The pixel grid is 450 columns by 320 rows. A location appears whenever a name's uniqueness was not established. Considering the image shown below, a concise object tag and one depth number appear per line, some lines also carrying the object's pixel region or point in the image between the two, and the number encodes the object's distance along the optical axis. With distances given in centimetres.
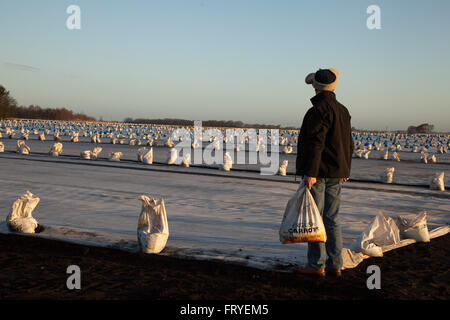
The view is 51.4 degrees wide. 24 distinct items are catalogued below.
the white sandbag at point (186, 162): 1680
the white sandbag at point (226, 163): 1583
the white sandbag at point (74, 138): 3498
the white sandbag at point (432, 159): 2422
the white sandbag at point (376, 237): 520
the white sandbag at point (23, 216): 588
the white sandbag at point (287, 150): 2802
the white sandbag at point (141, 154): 1804
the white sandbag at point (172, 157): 1759
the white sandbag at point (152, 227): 510
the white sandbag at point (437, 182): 1221
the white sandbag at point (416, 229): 607
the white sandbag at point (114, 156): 1853
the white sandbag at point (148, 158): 1758
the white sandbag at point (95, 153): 1928
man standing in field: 433
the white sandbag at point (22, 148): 2052
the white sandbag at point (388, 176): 1377
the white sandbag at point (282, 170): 1482
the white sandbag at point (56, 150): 1992
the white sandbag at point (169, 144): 3228
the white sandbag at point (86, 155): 1900
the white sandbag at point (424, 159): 2382
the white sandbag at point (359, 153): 2659
